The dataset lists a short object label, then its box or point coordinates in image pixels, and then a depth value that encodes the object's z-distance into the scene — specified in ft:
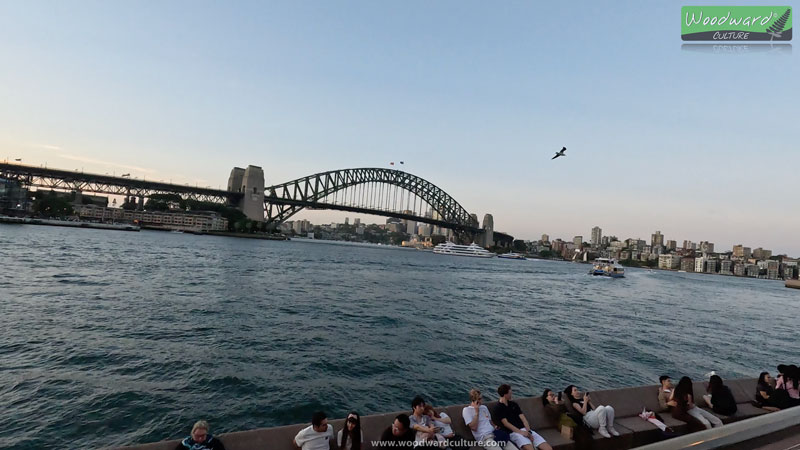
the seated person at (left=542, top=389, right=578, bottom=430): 17.94
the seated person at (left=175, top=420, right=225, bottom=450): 12.69
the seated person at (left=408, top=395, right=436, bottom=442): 14.56
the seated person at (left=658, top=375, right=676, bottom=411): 20.01
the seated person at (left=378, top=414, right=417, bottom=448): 14.33
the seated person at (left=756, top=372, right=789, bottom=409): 21.04
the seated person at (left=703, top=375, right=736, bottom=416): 20.17
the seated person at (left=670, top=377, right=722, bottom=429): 18.99
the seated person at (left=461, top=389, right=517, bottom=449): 15.71
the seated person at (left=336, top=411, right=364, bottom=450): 14.06
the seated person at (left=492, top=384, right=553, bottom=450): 15.64
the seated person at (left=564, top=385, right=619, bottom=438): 17.12
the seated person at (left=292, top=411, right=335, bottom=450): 13.82
